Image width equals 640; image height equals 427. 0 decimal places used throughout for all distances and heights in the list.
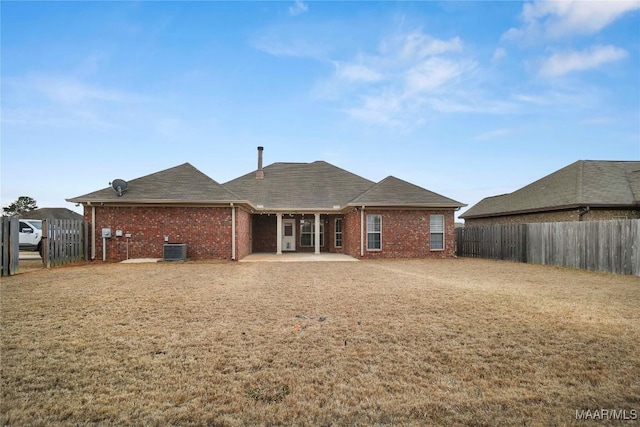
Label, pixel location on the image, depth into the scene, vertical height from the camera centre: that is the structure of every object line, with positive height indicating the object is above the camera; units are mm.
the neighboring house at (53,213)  42019 +186
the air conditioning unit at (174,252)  14070 -1674
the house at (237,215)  14867 -143
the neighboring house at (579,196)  15273 +649
